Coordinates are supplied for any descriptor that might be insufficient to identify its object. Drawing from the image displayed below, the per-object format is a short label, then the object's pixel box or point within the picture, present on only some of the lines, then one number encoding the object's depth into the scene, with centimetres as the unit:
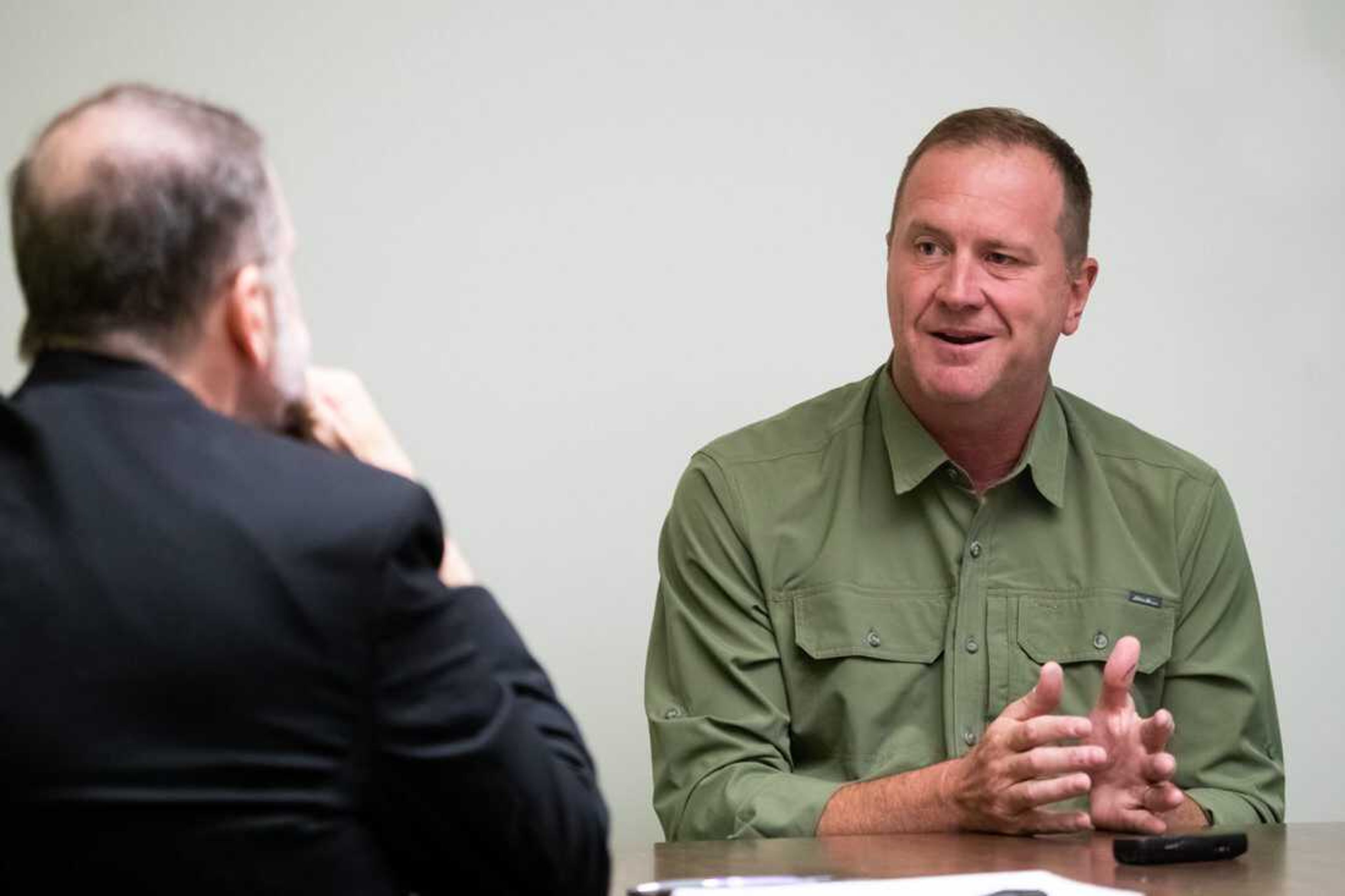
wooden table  384
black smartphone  389
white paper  375
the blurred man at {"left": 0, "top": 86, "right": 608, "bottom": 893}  316
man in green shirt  428
